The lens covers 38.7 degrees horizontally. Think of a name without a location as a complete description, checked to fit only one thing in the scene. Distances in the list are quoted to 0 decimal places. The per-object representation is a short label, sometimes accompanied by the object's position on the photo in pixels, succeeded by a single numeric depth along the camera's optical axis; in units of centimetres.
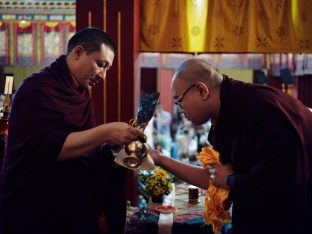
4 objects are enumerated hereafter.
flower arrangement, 354
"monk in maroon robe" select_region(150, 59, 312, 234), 179
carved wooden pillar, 375
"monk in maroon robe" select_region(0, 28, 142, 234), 203
